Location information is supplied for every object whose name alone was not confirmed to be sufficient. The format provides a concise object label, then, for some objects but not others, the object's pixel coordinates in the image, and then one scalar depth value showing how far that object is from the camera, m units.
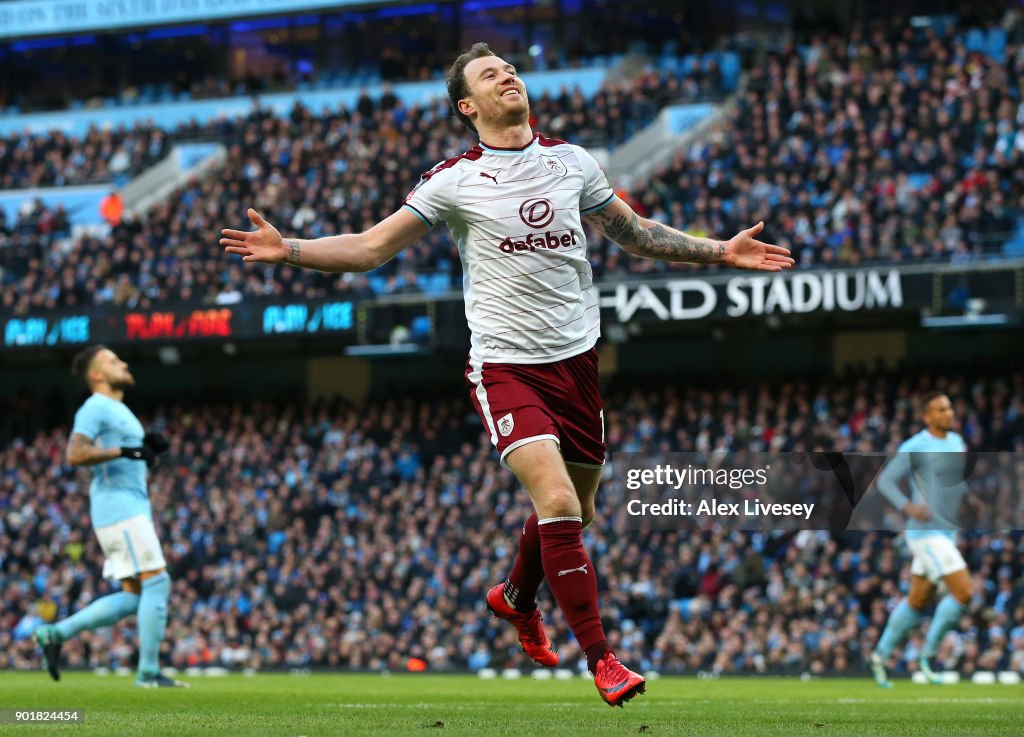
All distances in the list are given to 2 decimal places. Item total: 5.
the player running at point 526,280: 7.06
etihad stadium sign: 24.89
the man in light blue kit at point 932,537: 11.84
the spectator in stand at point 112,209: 36.47
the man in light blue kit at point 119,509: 11.77
